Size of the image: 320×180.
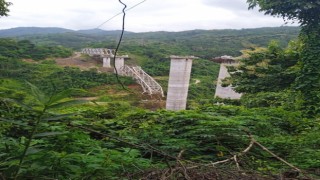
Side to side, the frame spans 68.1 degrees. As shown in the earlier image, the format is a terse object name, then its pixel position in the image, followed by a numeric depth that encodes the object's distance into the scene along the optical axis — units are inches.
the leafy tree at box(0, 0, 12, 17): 359.0
